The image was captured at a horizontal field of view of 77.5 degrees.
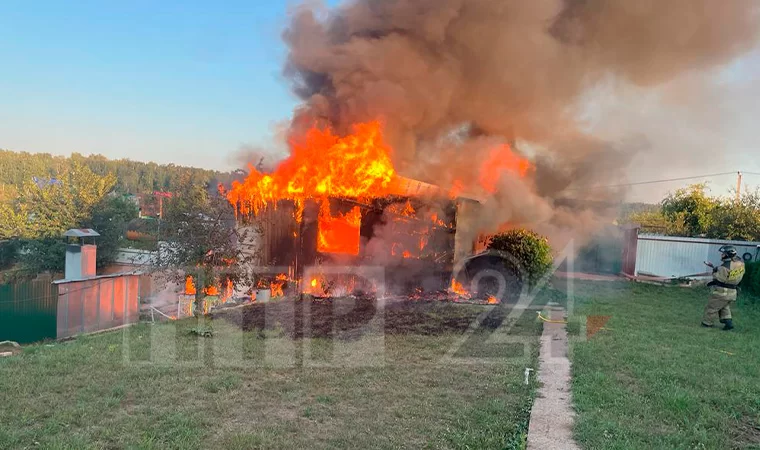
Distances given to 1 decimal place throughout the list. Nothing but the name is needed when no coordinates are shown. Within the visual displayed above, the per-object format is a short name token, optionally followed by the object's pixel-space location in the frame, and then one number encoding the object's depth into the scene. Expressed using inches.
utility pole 805.4
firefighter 326.3
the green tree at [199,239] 360.8
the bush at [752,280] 496.7
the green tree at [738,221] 698.2
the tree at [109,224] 1007.0
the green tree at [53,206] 1015.6
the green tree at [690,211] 863.7
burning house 474.0
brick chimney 466.9
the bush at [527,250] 466.0
